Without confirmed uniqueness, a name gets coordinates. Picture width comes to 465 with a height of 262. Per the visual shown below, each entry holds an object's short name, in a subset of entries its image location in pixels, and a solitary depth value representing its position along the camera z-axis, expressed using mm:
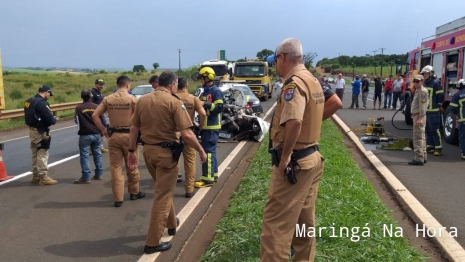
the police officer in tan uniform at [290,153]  3385
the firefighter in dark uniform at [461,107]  9609
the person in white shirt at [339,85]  22094
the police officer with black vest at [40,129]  7695
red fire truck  11492
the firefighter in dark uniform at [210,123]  7387
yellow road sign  8633
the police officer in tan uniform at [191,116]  6922
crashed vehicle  12492
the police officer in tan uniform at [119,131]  6465
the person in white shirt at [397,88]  20594
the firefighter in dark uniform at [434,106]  9711
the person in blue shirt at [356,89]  22141
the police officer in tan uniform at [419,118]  8719
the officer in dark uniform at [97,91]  9875
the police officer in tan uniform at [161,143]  4633
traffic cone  8249
